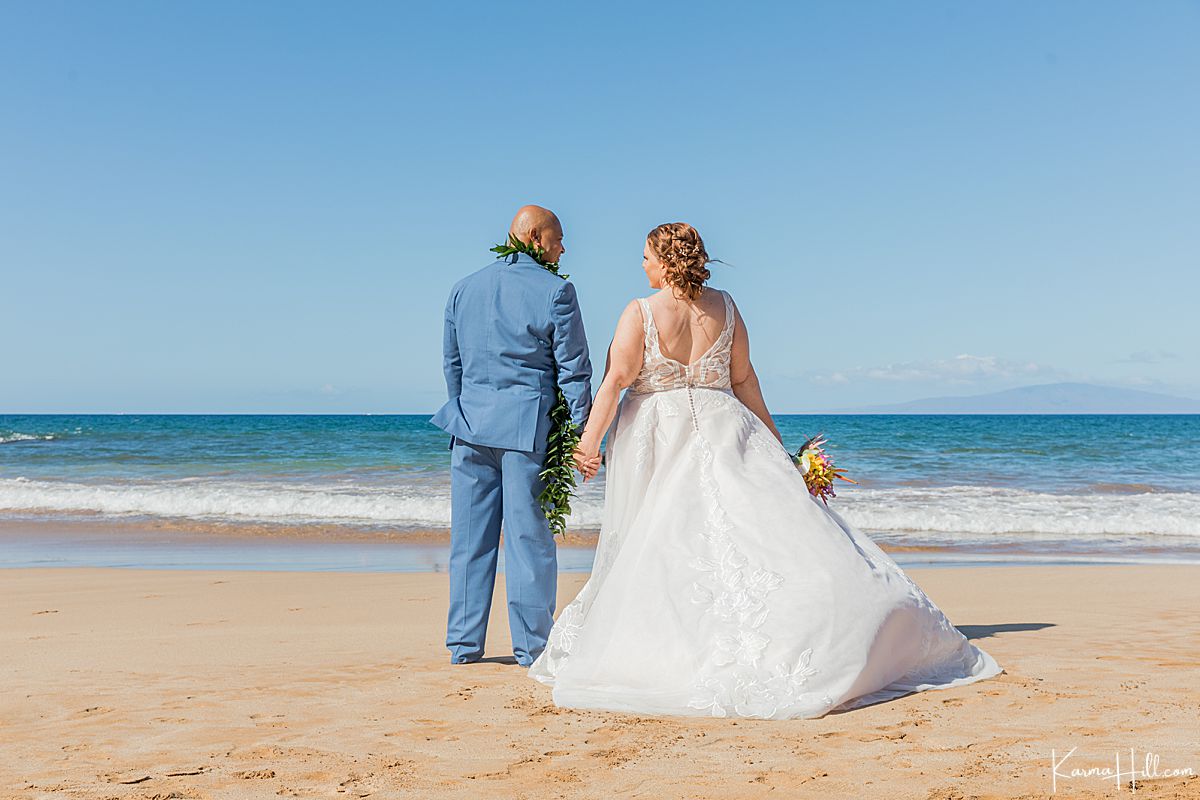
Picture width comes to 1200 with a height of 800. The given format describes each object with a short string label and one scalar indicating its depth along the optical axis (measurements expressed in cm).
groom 407
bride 329
